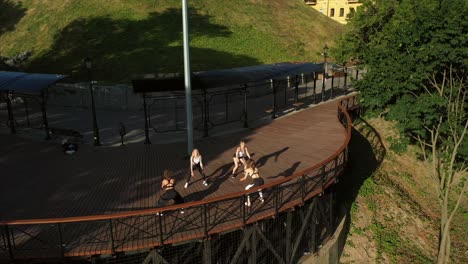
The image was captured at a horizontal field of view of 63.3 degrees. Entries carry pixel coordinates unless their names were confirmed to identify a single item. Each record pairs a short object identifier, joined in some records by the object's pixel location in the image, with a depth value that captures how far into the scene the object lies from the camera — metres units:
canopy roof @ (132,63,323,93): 21.52
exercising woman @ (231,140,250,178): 16.05
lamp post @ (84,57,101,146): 19.87
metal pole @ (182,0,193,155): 16.58
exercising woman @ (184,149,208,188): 15.03
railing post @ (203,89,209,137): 22.23
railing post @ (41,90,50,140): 21.70
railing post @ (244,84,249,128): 23.88
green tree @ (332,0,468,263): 16.19
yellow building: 75.38
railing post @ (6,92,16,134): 23.27
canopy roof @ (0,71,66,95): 21.70
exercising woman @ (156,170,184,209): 12.27
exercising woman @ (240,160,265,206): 13.26
